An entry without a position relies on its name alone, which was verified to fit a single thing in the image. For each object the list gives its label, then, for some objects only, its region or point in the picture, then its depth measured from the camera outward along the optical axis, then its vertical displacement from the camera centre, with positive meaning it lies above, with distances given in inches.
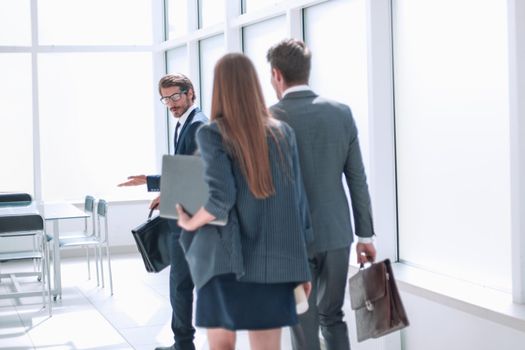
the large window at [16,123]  364.2 +19.4
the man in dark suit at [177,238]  171.5 -13.9
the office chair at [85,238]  284.9 -23.3
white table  264.4 -16.8
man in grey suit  124.4 -1.3
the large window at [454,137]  156.8 +4.1
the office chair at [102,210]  285.5 -14.0
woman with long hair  108.6 -6.7
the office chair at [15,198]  303.6 -9.6
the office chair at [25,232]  241.8 -17.3
